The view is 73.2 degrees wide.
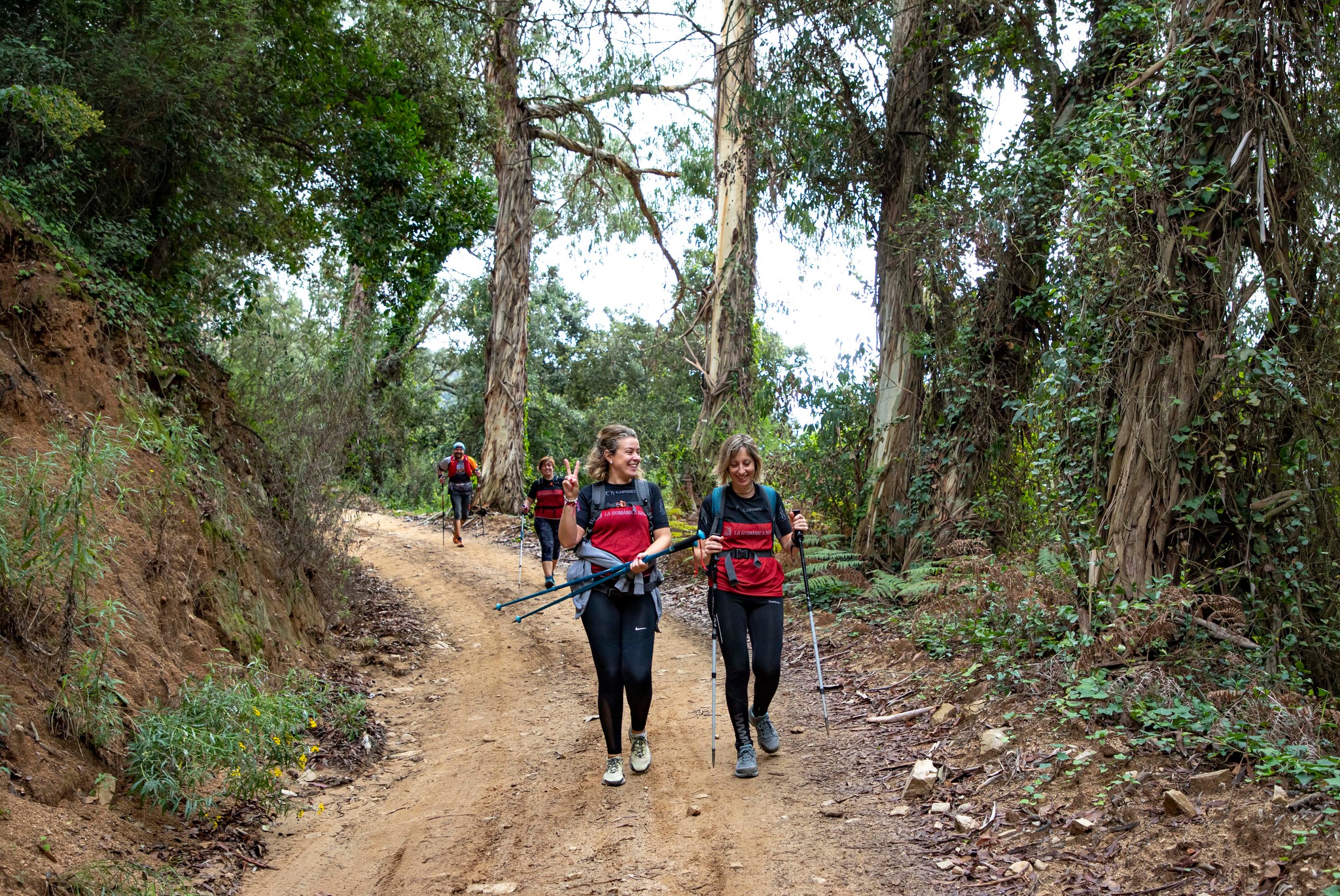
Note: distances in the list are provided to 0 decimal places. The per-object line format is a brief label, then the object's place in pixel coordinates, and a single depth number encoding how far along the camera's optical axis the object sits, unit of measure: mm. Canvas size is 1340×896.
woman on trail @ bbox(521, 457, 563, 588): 12336
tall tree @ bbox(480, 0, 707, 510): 19906
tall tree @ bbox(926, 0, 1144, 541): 9227
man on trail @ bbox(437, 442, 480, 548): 17656
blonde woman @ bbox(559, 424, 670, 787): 5609
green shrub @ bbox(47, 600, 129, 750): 4703
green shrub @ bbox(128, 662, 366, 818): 4875
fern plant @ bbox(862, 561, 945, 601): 8977
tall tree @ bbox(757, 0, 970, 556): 10891
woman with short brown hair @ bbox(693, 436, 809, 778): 5660
